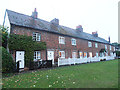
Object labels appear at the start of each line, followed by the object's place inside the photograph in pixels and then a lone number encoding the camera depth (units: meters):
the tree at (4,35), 10.85
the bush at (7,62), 8.17
